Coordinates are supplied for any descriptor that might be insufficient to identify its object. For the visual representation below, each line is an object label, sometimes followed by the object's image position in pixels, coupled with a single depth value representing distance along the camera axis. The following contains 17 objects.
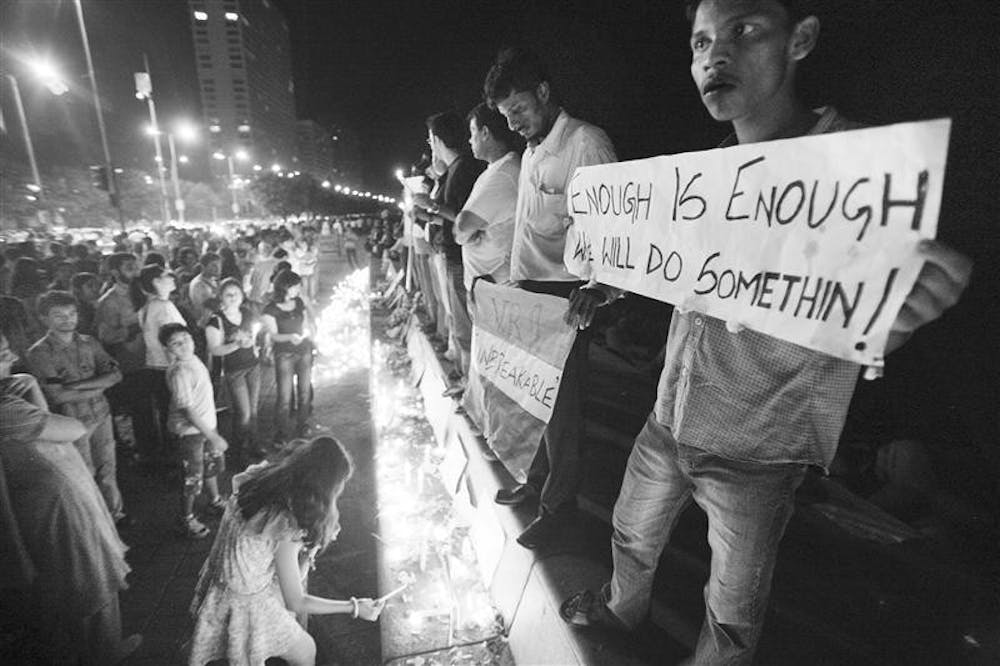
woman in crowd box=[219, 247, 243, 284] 9.59
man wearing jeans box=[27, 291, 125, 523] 4.01
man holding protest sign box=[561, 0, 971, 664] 1.64
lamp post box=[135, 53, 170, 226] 25.05
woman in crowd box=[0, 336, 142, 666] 2.78
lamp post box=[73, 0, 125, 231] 19.11
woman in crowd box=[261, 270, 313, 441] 6.13
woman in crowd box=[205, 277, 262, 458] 5.48
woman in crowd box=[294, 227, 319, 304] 11.58
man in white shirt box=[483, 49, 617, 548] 2.76
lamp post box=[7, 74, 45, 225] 27.55
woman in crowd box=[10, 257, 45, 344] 6.68
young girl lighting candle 2.54
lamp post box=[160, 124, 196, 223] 34.80
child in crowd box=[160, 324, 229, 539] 4.21
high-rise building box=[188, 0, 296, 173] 122.12
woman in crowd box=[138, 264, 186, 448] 5.12
